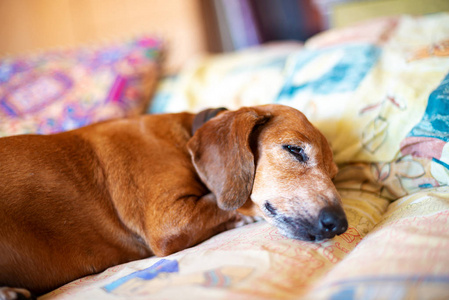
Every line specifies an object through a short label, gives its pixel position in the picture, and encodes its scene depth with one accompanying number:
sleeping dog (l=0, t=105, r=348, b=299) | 0.47
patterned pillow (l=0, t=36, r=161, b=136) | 0.76
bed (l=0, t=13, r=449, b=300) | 0.37
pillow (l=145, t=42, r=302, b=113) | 0.75
